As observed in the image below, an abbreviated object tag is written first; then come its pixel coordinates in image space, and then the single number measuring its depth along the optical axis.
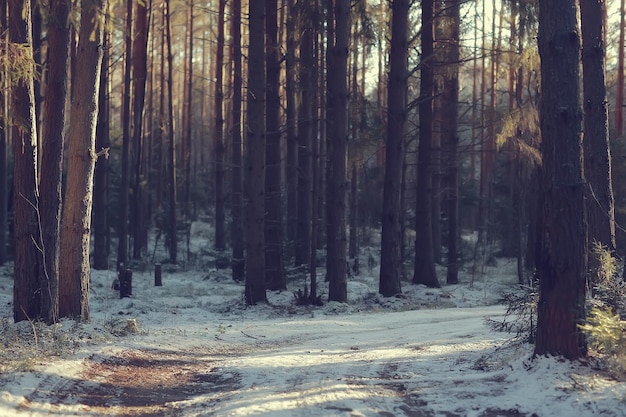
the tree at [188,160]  36.06
